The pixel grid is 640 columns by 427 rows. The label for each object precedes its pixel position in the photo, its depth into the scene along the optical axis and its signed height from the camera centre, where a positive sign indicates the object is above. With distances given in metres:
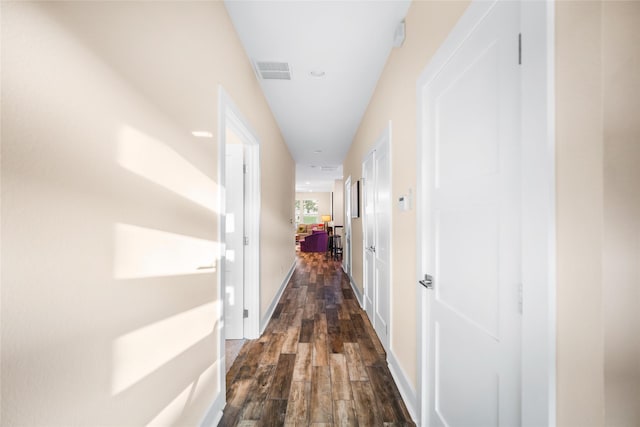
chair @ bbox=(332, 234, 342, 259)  7.81 -0.99
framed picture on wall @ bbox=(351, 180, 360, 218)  4.11 +0.28
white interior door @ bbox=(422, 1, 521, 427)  0.88 -0.04
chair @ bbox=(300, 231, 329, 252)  9.23 -0.92
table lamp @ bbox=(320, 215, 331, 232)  13.21 -0.09
